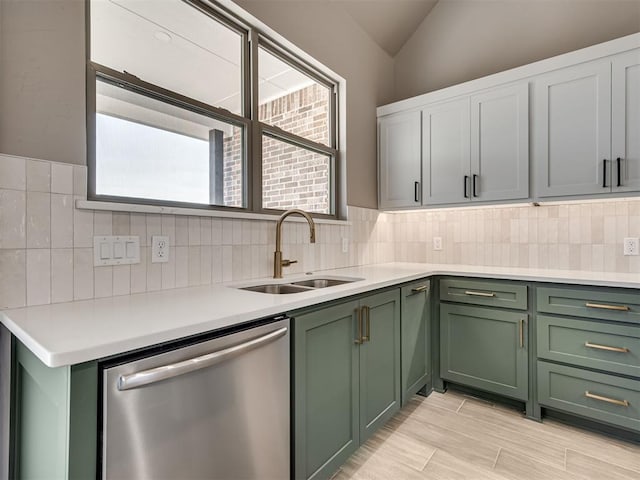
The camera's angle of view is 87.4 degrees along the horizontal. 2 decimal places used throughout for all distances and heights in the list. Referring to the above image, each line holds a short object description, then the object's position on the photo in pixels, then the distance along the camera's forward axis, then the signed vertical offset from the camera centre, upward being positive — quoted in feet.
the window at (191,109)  4.83 +2.25
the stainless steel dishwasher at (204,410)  2.64 -1.59
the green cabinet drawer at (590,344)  5.90 -1.94
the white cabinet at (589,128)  6.49 +2.29
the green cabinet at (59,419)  2.42 -1.44
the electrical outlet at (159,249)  4.91 -0.16
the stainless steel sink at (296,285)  5.93 -0.88
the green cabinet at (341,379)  4.30 -2.11
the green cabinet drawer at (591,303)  5.90 -1.19
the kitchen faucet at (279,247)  6.45 -0.16
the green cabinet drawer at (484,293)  6.94 -1.18
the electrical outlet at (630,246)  7.25 -0.14
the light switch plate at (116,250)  4.36 -0.16
